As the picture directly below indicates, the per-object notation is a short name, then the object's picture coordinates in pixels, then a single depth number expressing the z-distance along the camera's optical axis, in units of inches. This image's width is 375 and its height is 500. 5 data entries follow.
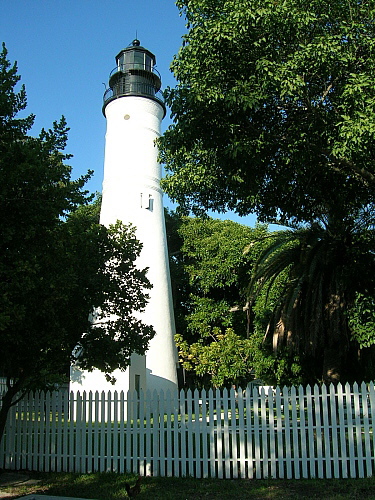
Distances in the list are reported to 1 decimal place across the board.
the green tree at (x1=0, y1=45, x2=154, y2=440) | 293.7
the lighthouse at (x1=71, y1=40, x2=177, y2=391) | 844.0
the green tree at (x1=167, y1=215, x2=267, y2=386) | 946.1
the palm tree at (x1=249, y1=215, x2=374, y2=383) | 471.5
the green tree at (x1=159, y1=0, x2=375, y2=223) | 328.5
